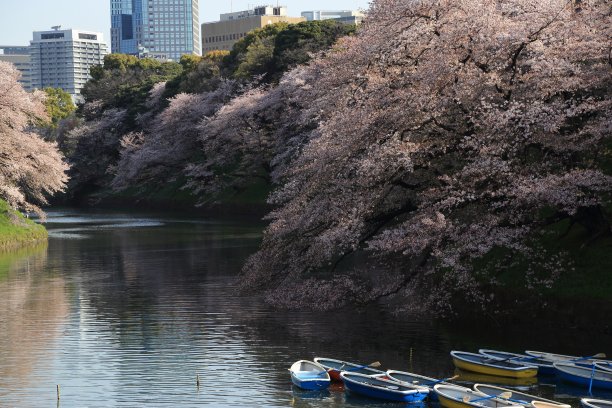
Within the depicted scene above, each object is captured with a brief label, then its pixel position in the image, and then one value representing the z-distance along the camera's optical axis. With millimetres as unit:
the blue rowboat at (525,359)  26391
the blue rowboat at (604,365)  25078
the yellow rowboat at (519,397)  22219
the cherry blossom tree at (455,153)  32125
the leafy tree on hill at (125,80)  123812
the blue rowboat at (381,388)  24109
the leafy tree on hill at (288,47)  89700
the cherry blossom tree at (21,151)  64812
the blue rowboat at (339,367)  26344
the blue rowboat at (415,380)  24488
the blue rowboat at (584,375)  24953
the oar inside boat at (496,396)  23109
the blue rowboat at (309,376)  25516
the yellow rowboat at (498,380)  25948
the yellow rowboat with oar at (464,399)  22781
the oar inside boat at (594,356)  25984
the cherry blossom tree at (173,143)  101938
